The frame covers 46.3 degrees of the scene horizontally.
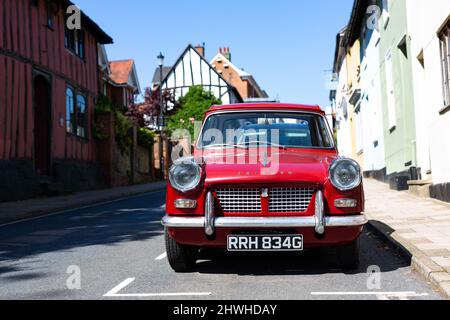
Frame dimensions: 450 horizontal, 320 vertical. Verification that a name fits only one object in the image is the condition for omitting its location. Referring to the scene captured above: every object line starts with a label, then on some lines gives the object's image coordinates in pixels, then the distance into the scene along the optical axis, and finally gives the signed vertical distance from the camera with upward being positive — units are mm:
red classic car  4824 -249
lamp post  34756 +1842
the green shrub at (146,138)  30748 +2719
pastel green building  13312 +2327
